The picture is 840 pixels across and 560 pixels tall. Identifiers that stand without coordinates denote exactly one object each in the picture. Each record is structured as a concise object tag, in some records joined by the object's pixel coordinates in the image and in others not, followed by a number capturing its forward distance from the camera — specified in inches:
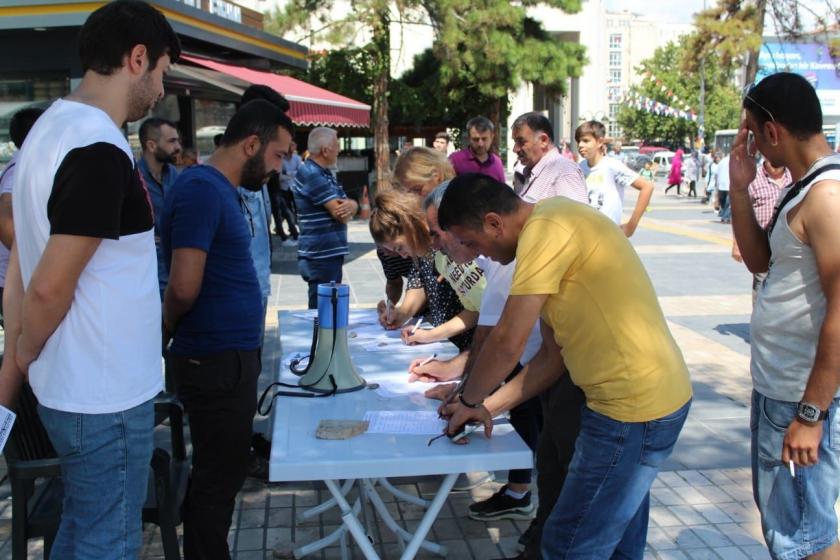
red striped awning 397.1
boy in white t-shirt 234.4
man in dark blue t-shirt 102.1
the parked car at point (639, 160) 1397.3
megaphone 113.3
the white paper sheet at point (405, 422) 96.6
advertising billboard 1363.2
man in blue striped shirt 201.3
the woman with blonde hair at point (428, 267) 124.1
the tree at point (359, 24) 602.2
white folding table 86.2
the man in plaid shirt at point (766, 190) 214.2
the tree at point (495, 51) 660.1
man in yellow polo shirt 79.4
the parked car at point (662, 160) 1696.6
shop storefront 290.8
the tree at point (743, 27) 657.0
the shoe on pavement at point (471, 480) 152.0
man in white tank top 81.0
